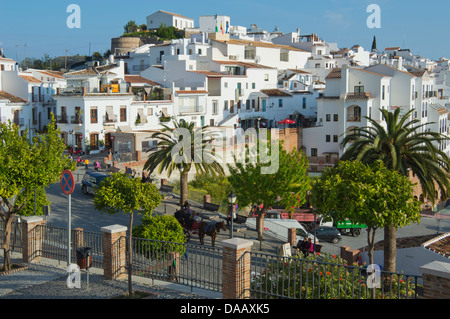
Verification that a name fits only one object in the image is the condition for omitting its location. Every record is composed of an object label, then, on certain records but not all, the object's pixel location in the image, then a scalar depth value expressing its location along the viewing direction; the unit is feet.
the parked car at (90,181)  100.37
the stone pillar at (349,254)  76.18
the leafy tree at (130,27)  397.31
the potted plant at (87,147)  154.86
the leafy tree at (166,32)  346.54
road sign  44.62
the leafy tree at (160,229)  53.98
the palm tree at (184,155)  100.58
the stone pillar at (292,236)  87.92
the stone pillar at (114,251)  46.57
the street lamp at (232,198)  74.02
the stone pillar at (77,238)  52.70
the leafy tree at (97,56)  305.22
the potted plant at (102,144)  159.80
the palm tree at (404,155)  67.77
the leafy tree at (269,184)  90.12
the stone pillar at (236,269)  37.76
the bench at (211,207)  104.39
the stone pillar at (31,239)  53.93
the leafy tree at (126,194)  45.88
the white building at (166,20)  385.29
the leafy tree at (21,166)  49.83
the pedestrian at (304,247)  73.00
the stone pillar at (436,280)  29.78
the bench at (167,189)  112.88
